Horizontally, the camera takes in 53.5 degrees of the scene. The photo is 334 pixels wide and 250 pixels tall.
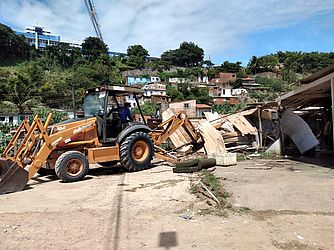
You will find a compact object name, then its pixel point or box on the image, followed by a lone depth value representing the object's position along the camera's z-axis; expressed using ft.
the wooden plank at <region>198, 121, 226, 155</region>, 47.09
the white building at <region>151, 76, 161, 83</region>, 295.48
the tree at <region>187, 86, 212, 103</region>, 210.59
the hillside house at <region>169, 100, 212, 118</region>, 158.30
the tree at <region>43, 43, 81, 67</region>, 310.04
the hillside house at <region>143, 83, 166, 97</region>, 228.22
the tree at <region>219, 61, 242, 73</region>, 327.26
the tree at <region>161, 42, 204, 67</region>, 403.75
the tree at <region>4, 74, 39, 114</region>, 158.86
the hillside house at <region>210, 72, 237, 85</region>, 289.53
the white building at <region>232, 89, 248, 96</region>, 236.14
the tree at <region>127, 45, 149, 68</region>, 344.71
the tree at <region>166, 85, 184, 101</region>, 215.51
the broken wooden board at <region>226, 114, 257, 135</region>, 52.13
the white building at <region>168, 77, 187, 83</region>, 288.02
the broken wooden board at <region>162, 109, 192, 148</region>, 50.65
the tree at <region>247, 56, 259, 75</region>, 318.65
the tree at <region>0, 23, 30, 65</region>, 317.22
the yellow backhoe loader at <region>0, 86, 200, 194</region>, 28.12
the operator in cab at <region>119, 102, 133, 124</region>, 36.76
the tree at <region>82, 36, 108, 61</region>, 277.76
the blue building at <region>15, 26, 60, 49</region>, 462.52
